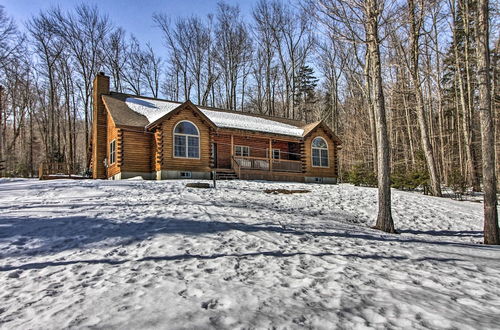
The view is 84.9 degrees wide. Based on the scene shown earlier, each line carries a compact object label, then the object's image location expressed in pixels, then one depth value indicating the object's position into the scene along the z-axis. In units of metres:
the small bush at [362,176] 18.98
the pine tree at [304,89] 33.19
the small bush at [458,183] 15.60
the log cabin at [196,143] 15.57
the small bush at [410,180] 15.71
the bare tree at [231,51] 31.08
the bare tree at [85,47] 27.31
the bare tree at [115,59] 29.98
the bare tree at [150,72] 32.72
